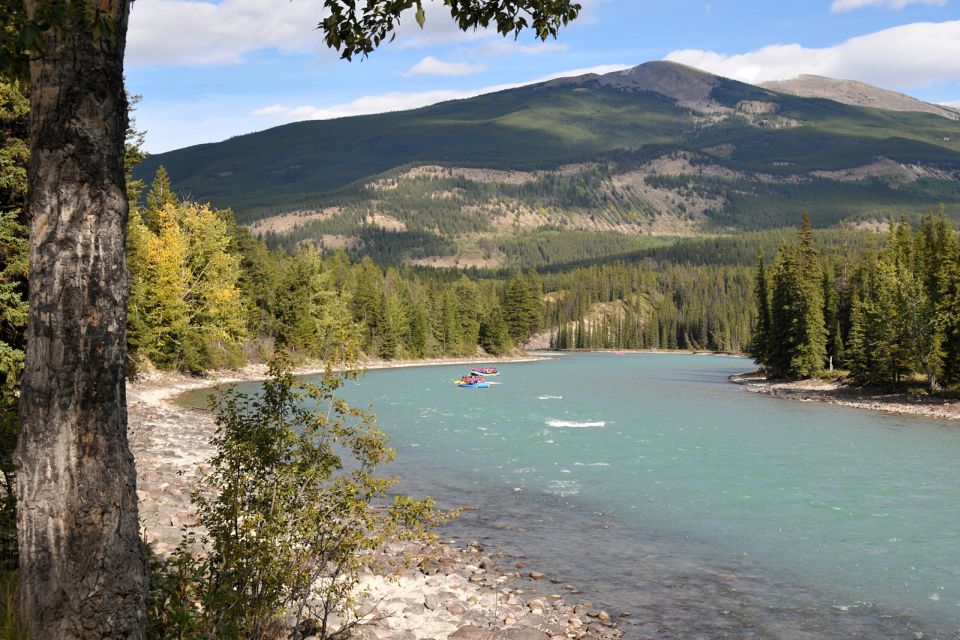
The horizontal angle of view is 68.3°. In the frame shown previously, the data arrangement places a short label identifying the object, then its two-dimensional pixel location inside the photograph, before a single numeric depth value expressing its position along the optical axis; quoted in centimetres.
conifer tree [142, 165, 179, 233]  6638
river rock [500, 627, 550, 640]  1308
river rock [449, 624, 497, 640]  1298
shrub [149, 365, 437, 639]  838
